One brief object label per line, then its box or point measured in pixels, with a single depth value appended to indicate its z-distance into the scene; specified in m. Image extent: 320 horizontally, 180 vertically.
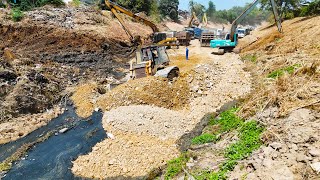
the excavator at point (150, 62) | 10.76
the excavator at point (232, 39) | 15.60
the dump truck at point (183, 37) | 20.36
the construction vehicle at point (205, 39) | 19.34
